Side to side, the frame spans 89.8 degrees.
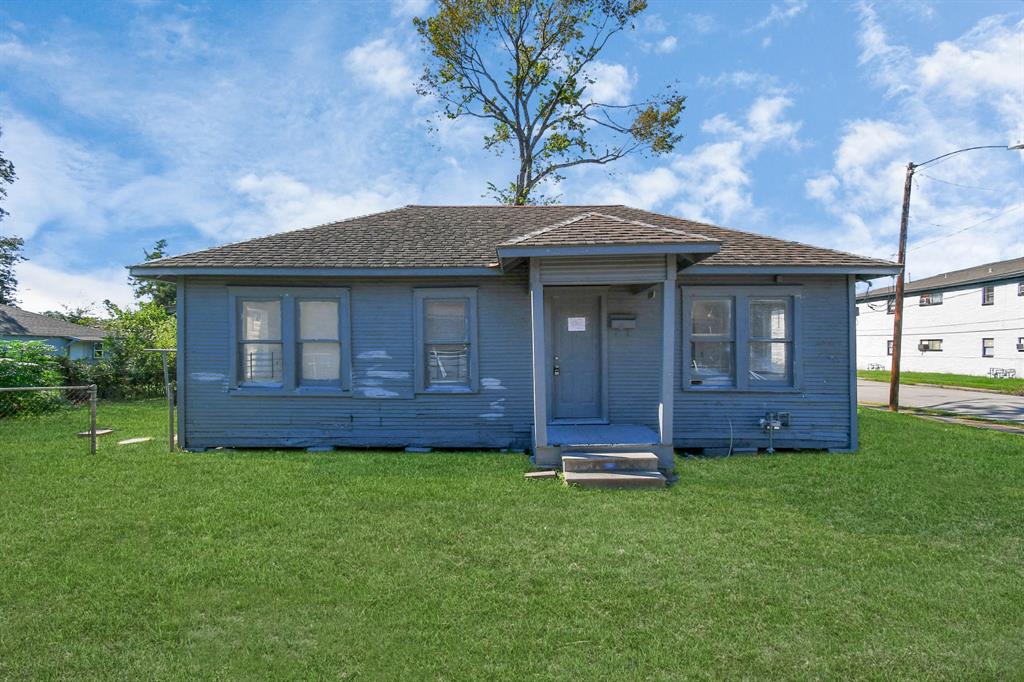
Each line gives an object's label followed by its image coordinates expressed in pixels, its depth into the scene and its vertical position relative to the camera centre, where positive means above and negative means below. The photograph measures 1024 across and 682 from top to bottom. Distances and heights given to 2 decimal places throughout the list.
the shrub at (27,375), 11.85 -0.65
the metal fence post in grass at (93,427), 7.41 -1.13
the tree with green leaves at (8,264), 33.91 +5.72
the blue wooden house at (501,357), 7.82 -0.14
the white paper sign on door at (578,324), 7.57 +0.35
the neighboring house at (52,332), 20.19 +0.72
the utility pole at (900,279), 13.56 +1.83
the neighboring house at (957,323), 22.81 +1.19
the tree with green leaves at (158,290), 38.16 +4.56
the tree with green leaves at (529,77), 18.00 +10.05
